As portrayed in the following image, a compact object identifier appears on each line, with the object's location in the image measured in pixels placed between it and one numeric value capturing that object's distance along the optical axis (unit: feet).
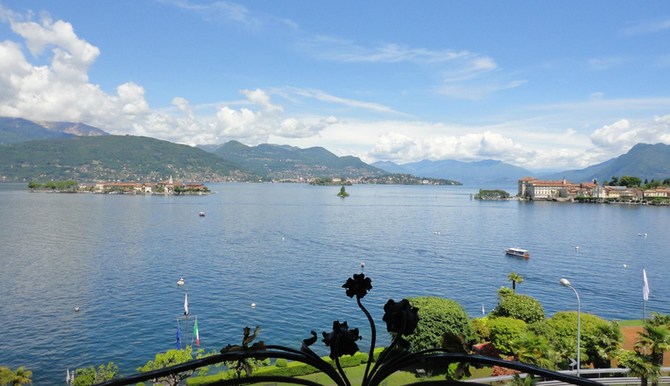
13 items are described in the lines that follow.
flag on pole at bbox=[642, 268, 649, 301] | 92.07
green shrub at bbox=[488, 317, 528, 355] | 73.87
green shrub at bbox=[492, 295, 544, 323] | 85.46
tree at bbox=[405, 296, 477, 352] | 75.20
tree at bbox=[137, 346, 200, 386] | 64.20
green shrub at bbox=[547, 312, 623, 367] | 65.57
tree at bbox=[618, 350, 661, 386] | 50.21
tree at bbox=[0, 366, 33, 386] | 54.19
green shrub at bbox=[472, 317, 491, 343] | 80.12
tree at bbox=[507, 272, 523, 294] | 107.65
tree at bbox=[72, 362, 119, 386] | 60.54
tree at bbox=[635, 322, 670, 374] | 55.67
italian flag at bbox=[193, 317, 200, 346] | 81.43
